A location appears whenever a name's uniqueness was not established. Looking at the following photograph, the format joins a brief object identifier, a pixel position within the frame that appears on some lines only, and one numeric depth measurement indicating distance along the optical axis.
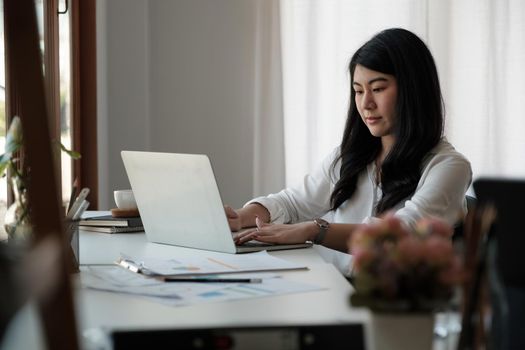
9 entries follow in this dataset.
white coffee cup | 3.16
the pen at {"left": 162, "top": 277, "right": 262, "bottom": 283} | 2.44
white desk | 2.19
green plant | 2.45
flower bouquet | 1.64
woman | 3.00
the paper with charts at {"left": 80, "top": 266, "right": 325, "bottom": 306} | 2.33
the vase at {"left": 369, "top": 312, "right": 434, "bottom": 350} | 1.73
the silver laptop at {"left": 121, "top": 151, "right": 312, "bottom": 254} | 2.75
